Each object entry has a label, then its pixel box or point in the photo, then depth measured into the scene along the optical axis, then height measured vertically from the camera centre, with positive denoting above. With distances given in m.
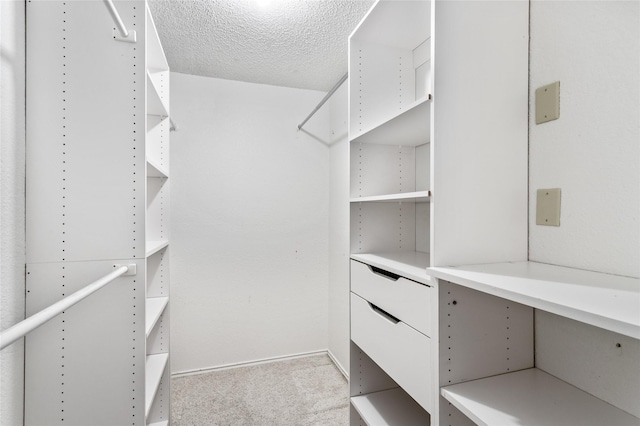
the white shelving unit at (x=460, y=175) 0.92 +0.13
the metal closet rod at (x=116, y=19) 0.89 +0.61
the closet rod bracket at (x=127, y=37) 1.10 +0.65
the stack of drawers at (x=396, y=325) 0.96 -0.43
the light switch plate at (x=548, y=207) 0.93 +0.03
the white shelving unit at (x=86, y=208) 1.03 +0.02
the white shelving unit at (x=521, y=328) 0.58 -0.36
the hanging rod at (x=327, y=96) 1.91 +0.82
